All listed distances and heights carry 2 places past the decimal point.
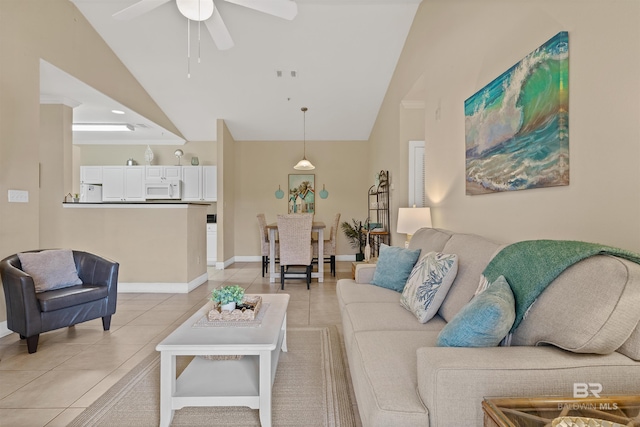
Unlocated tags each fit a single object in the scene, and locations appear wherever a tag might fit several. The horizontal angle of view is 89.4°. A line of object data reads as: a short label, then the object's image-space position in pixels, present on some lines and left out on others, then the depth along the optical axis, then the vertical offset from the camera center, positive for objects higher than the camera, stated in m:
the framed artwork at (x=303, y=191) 7.21 +0.47
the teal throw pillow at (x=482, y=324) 1.15 -0.41
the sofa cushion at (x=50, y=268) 2.75 -0.49
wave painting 1.59 +0.51
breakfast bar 4.27 -0.36
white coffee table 1.58 -0.87
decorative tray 1.94 -0.62
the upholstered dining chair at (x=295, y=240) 4.67 -0.41
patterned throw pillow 1.87 -0.45
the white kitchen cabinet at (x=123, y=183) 6.88 +0.62
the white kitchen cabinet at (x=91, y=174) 6.86 +0.81
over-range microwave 6.83 +0.47
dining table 4.96 -0.59
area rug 1.68 -1.08
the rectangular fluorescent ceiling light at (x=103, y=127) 5.93 +1.61
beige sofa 1.00 -0.48
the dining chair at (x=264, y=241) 5.33 -0.50
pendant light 5.95 +1.50
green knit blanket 1.17 -0.21
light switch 2.89 +0.15
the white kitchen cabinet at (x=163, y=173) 6.88 +0.83
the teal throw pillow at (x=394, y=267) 2.56 -0.45
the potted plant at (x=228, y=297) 2.00 -0.53
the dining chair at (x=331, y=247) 5.57 -0.61
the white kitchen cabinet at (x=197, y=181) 6.91 +0.67
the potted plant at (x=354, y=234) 6.69 -0.48
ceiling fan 2.63 +1.71
